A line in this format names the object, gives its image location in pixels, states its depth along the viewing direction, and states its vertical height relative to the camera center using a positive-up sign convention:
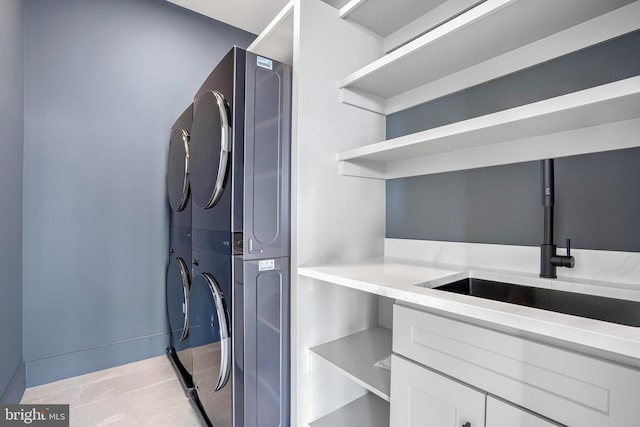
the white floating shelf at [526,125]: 0.84 +0.34
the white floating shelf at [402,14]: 1.50 +1.11
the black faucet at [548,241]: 1.11 -0.08
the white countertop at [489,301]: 0.62 -0.23
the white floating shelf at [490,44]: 1.03 +0.73
